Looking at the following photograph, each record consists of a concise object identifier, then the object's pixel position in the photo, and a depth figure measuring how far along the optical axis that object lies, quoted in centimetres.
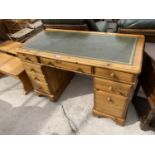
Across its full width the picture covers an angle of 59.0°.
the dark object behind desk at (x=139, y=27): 126
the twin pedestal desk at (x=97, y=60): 104
